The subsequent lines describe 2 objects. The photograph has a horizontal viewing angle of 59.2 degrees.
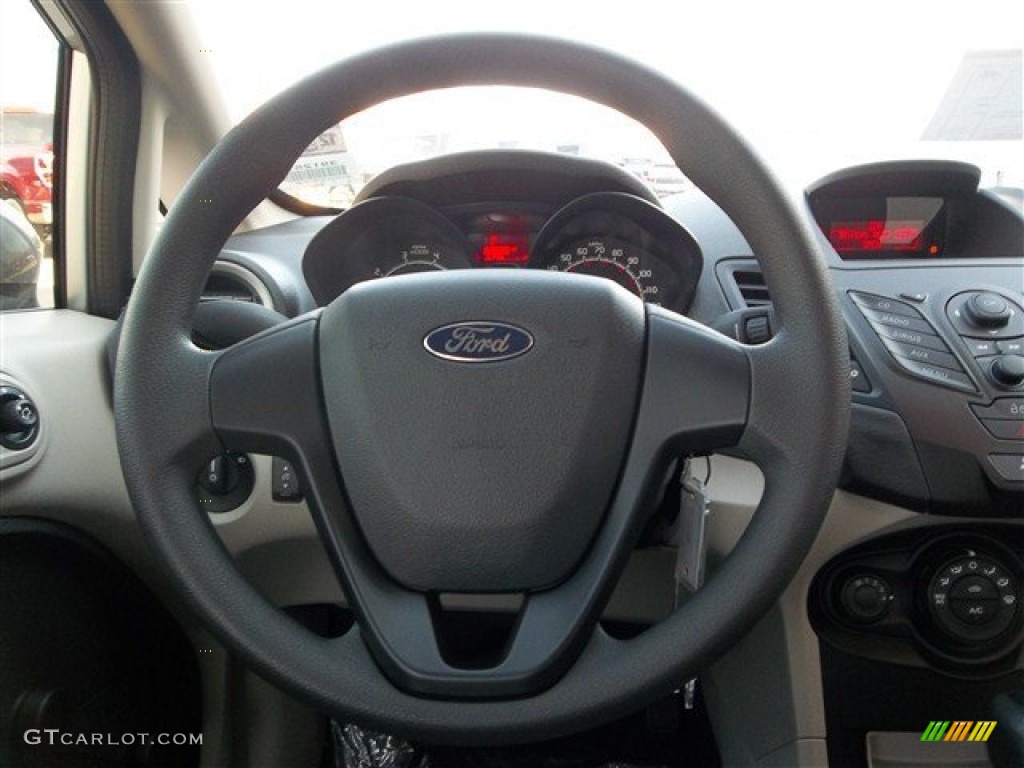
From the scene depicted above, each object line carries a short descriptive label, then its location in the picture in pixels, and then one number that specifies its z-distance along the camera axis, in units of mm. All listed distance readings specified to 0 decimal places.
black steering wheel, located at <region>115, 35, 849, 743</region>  742
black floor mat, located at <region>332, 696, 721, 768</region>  1386
